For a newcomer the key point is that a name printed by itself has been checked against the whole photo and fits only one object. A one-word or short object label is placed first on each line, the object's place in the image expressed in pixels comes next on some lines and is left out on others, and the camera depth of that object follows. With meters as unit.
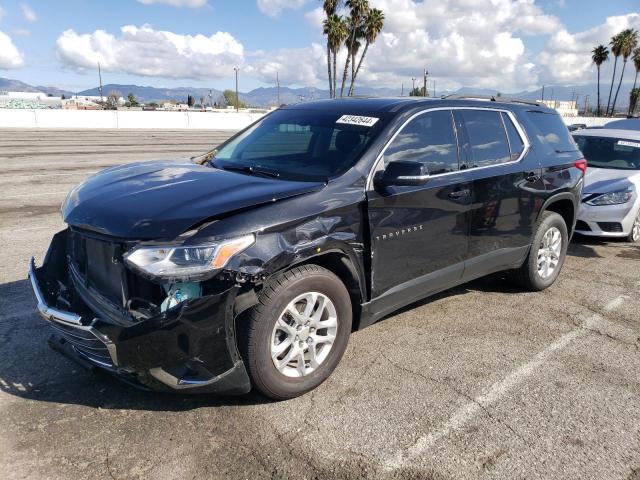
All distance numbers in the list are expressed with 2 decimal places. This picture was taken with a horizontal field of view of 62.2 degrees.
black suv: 2.82
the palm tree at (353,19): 47.50
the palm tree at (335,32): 47.31
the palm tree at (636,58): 65.53
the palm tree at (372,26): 47.97
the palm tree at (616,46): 63.50
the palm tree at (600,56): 65.69
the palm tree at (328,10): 47.69
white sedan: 7.14
